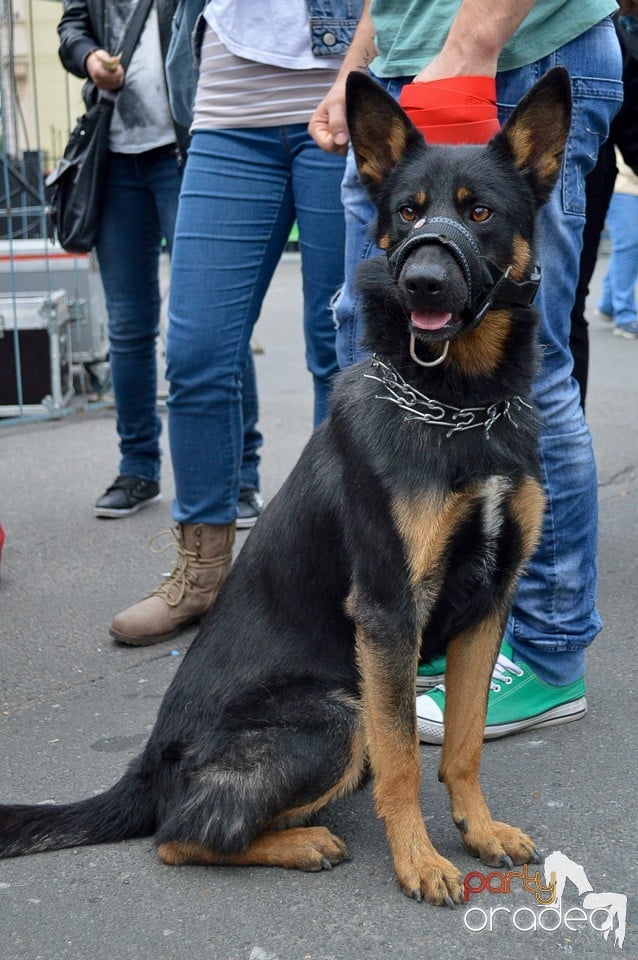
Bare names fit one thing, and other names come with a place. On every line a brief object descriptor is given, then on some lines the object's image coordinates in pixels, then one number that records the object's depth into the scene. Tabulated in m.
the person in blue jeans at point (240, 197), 3.57
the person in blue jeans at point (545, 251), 2.81
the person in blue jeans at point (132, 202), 4.81
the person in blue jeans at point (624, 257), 9.94
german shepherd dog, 2.35
